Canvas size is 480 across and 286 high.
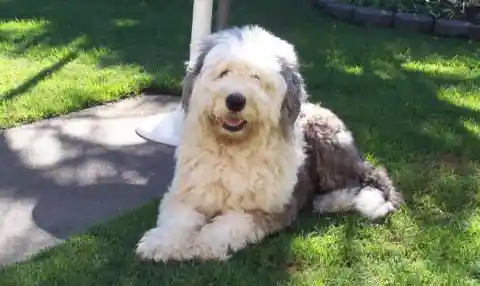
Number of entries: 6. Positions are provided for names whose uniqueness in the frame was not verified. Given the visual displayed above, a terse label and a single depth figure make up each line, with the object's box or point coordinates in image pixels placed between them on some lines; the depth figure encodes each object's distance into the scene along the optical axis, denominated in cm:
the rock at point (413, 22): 905
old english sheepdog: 353
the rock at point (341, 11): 947
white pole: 532
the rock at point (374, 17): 920
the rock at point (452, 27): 889
